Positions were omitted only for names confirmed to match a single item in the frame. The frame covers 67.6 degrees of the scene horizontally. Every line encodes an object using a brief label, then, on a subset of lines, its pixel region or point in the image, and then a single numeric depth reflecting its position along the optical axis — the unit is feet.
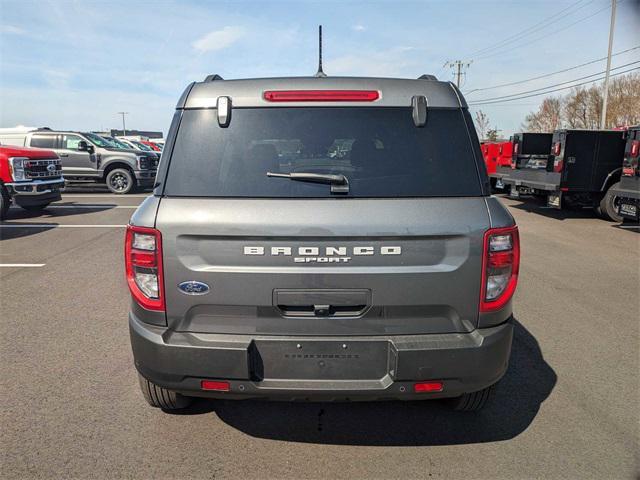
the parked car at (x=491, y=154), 56.33
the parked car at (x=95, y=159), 52.75
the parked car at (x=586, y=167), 36.78
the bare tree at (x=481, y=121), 220.43
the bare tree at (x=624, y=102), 131.95
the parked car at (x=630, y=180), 32.04
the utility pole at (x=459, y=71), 193.67
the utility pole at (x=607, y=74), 94.41
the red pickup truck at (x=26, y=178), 33.86
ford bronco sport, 7.61
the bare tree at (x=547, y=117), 172.55
